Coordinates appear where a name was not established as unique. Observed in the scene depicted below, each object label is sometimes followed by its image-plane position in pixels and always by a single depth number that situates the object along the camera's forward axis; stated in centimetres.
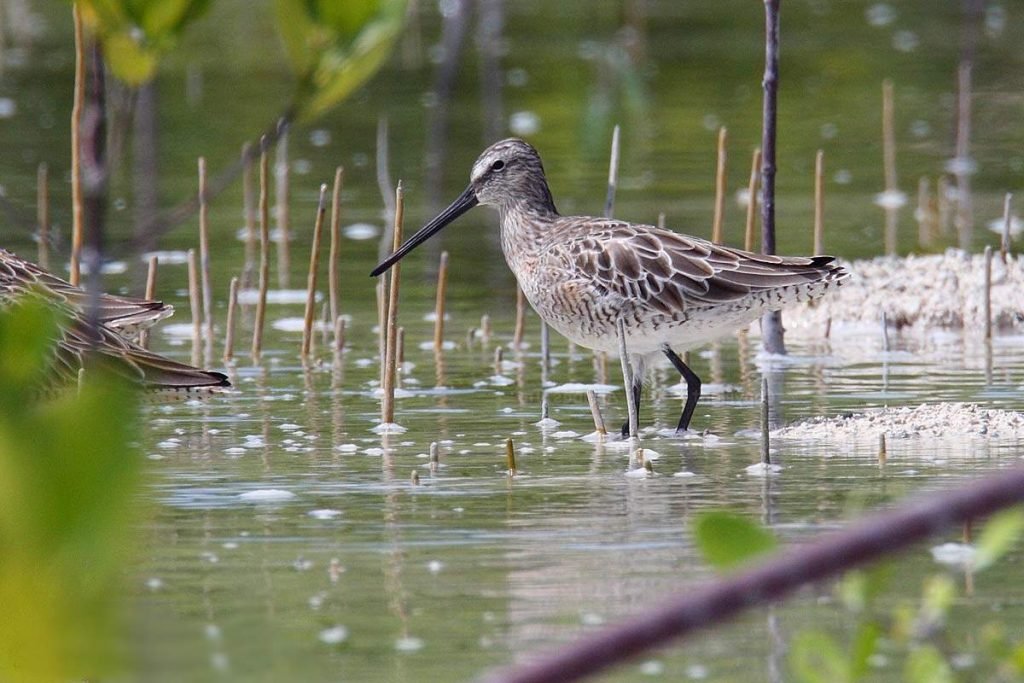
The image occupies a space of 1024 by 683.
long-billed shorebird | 1515
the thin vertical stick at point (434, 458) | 1334
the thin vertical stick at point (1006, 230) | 2039
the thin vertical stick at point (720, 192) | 1967
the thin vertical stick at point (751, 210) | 1977
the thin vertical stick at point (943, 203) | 2606
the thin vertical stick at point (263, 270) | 1862
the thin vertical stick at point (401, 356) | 1792
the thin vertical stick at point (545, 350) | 1813
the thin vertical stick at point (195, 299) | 1934
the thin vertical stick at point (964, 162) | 2579
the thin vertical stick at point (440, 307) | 1842
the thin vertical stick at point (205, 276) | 1934
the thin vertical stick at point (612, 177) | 1807
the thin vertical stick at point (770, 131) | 1753
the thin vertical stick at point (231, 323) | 1826
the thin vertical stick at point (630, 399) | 1447
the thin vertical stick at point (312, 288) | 1830
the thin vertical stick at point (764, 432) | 1254
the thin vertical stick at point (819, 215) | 2069
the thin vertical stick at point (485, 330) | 1959
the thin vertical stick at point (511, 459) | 1314
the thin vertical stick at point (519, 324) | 1892
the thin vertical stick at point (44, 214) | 2175
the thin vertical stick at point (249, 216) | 2467
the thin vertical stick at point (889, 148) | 2828
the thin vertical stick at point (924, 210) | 2579
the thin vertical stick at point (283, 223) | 2387
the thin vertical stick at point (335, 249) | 1836
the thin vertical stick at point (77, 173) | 1695
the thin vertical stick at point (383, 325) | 1555
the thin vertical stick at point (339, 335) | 1877
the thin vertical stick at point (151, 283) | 1828
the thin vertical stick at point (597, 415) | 1433
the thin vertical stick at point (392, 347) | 1484
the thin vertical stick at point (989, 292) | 1820
